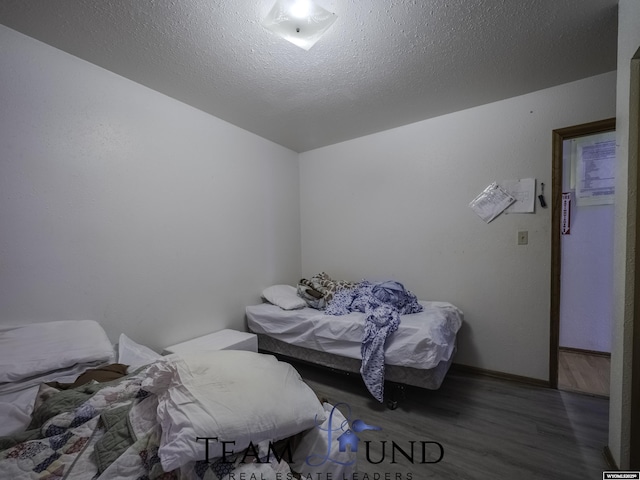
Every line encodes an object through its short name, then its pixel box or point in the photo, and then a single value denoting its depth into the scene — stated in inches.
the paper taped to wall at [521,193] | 86.0
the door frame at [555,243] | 82.0
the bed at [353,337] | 70.7
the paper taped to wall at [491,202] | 89.7
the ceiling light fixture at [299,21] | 52.4
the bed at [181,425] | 26.7
